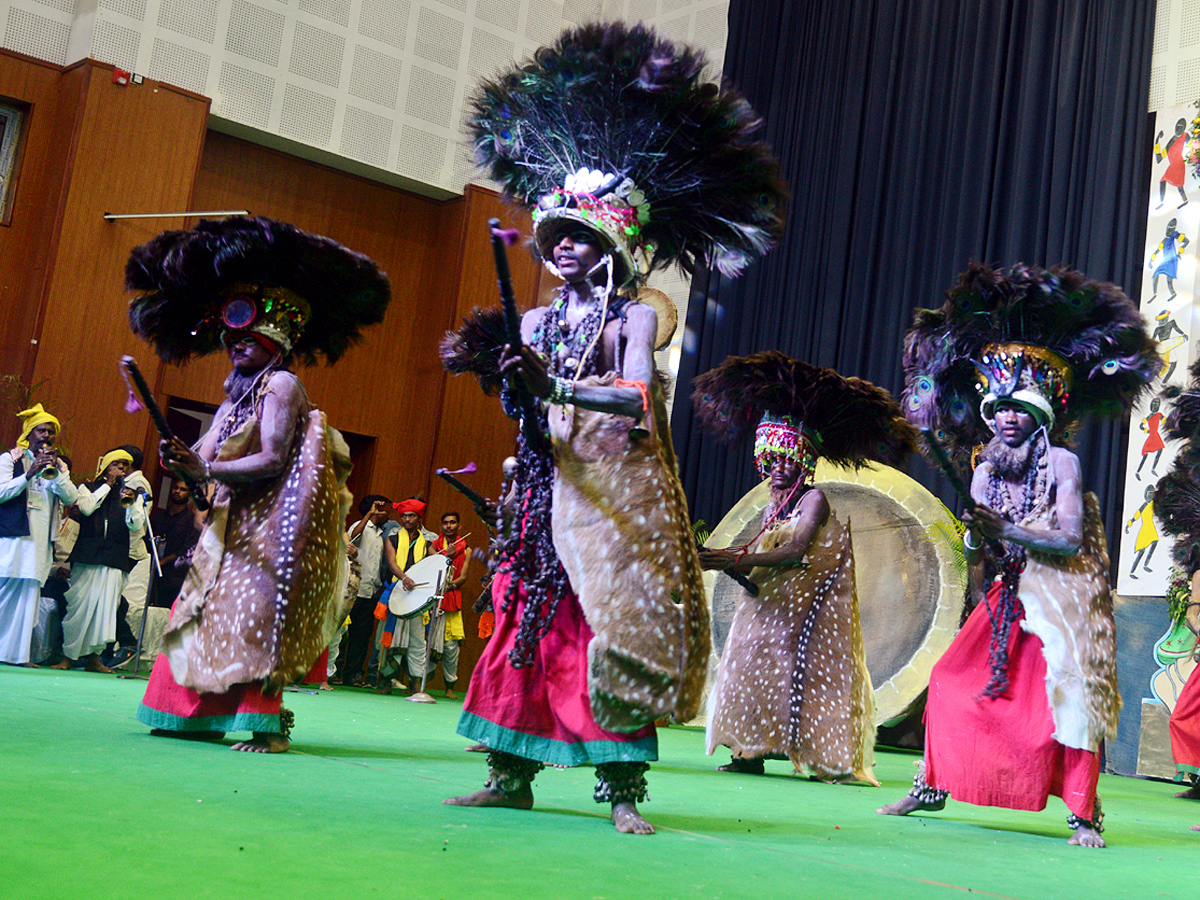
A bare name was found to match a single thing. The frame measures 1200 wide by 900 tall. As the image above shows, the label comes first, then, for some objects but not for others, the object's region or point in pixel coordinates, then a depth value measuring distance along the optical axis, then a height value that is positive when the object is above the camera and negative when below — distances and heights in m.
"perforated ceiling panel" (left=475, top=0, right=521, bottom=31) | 14.01 +6.85
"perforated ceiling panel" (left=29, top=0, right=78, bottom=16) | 11.47 +5.11
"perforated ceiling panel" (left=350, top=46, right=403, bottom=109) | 13.09 +5.54
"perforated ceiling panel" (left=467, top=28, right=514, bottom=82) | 13.85 +6.32
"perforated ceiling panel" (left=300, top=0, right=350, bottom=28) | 12.76 +6.03
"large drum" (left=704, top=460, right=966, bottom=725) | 9.31 +0.67
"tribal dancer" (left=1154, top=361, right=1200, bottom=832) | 6.80 +1.12
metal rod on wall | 11.22 +3.17
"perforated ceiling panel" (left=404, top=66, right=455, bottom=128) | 13.46 +5.55
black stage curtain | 10.66 +4.79
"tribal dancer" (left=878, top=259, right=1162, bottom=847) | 4.19 +0.48
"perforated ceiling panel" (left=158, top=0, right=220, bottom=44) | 11.83 +5.35
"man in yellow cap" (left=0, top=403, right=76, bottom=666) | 8.70 +0.12
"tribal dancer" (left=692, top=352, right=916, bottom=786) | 5.87 +0.24
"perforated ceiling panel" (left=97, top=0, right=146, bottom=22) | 11.41 +5.17
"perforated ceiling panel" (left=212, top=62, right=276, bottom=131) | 12.21 +4.80
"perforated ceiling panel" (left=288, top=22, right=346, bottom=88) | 12.68 +5.53
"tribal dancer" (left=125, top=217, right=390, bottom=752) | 4.42 +0.36
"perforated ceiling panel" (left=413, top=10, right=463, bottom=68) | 13.54 +6.25
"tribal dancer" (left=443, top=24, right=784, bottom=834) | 3.28 +0.57
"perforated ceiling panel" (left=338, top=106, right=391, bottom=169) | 13.04 +4.87
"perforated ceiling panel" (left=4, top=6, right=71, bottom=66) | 11.25 +4.74
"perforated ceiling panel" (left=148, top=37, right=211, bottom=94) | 11.76 +4.84
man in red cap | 10.67 -0.20
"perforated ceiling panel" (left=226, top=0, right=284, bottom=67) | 12.28 +5.49
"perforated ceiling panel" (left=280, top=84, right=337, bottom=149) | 12.63 +4.85
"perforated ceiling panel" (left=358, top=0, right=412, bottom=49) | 13.16 +6.18
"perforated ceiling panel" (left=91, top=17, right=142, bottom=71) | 11.36 +4.79
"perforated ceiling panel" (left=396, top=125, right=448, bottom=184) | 13.44 +4.90
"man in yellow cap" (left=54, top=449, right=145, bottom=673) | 9.09 -0.08
